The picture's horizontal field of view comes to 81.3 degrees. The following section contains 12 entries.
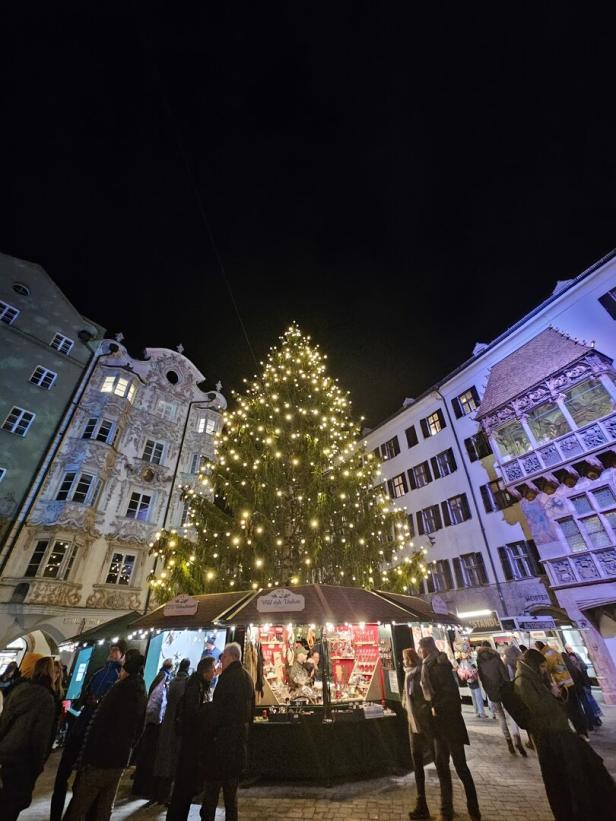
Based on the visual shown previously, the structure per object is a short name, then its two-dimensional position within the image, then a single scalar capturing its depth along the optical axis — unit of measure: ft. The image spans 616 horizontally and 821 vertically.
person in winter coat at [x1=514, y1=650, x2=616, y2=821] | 11.30
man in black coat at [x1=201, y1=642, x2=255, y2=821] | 15.03
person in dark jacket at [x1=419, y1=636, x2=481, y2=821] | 16.33
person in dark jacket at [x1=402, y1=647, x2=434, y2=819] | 17.49
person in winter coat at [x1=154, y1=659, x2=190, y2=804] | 20.68
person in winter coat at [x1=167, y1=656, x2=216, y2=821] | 15.51
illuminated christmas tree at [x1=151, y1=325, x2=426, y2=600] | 35.91
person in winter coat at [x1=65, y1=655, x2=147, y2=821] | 14.16
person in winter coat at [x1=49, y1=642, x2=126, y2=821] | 17.56
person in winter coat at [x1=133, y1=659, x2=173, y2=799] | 21.33
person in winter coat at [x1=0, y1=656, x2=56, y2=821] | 12.85
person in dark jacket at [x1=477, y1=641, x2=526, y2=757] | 29.37
